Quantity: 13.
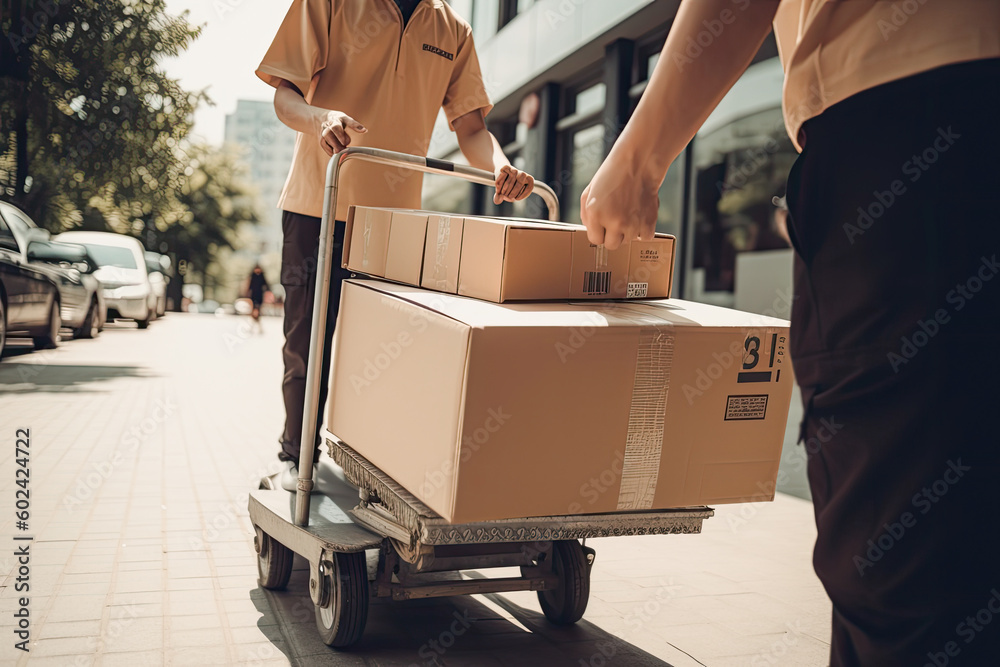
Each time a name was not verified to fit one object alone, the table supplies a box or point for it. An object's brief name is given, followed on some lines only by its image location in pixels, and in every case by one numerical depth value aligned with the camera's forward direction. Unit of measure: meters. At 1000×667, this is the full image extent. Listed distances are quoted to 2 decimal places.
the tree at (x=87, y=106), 8.55
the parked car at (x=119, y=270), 14.05
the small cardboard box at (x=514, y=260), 2.05
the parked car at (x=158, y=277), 18.68
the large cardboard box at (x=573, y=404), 1.77
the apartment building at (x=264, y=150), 116.93
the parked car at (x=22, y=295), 7.86
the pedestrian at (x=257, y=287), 19.84
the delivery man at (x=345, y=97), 2.94
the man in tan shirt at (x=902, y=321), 0.92
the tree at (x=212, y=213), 38.59
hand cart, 2.05
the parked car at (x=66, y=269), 8.46
